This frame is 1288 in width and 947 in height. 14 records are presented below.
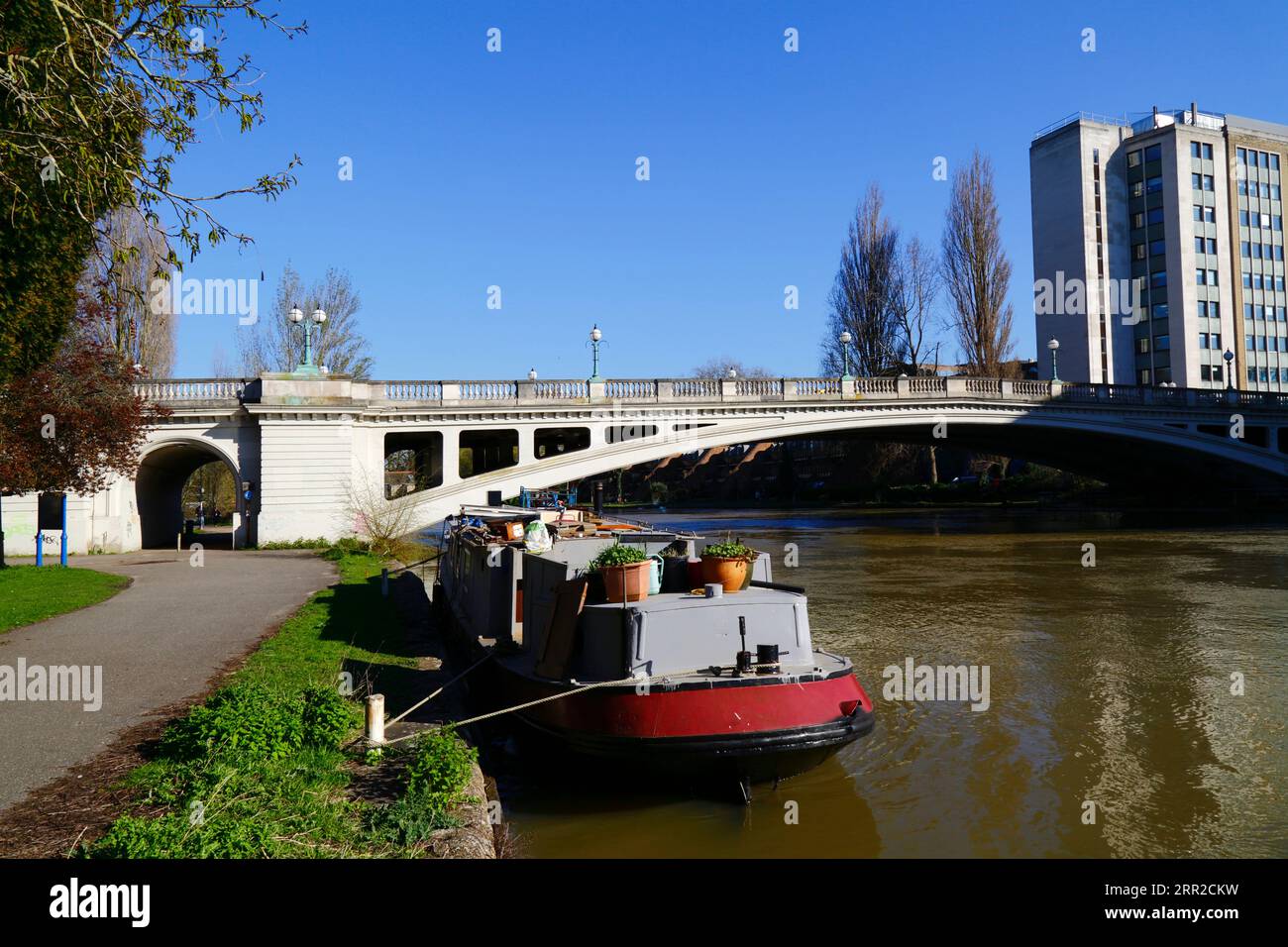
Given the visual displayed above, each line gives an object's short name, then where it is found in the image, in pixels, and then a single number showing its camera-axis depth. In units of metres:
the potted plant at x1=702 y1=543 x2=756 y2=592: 8.63
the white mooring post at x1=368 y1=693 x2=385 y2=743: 7.30
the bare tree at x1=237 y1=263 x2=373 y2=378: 43.23
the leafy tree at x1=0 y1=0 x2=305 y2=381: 6.94
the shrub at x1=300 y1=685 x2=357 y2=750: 7.07
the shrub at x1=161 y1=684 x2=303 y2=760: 6.46
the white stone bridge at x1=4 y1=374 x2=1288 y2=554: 28.97
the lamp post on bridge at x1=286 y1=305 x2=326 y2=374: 26.57
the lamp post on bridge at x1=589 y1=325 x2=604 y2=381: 32.41
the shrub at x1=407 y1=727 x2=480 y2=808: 6.24
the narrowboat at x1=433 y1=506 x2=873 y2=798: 7.41
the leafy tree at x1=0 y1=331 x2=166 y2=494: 17.61
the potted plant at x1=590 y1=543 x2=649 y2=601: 8.27
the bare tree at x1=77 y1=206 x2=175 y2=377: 25.84
